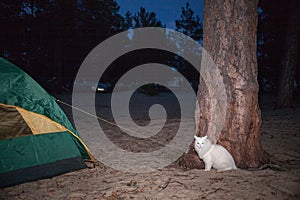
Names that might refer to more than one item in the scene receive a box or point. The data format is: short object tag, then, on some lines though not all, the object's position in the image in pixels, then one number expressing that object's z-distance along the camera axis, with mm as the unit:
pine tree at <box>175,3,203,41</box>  40781
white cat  2773
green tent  2695
